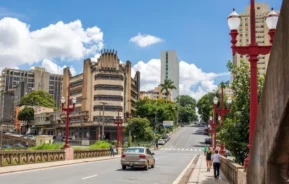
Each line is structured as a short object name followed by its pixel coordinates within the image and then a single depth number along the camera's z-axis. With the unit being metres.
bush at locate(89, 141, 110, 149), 53.06
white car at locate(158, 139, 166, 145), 94.12
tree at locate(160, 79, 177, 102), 140.29
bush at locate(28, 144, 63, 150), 38.64
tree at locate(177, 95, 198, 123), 185.50
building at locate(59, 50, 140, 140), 97.75
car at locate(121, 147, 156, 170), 23.97
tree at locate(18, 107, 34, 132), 122.19
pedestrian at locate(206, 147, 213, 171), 24.10
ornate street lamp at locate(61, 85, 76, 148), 32.08
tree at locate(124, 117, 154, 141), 87.59
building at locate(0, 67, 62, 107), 191.38
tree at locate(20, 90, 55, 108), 147.12
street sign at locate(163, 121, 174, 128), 108.69
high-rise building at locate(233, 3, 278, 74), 92.06
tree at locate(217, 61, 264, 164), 15.89
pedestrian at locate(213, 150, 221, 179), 18.62
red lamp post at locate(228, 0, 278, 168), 9.91
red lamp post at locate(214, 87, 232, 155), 29.47
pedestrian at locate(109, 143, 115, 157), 47.49
